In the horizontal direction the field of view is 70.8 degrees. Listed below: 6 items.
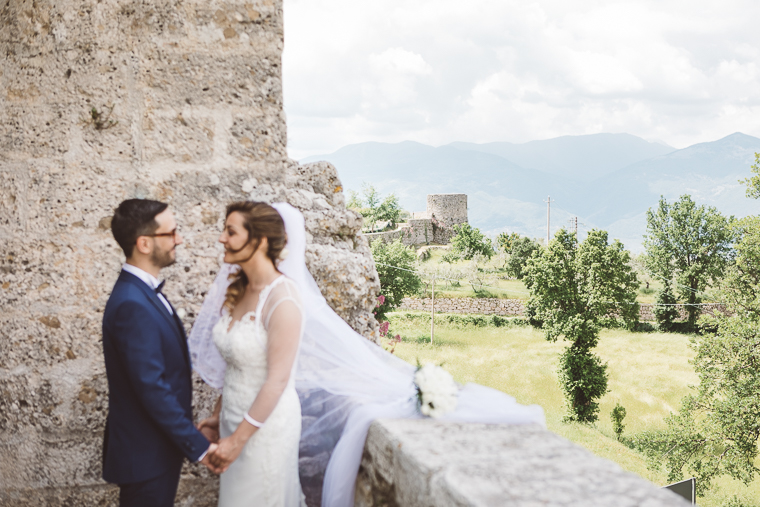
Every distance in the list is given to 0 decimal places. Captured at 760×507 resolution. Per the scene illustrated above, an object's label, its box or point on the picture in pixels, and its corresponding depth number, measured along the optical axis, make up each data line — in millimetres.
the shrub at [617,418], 20609
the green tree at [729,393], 12023
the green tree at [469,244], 39250
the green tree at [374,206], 42750
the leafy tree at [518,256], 37156
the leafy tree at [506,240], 39406
